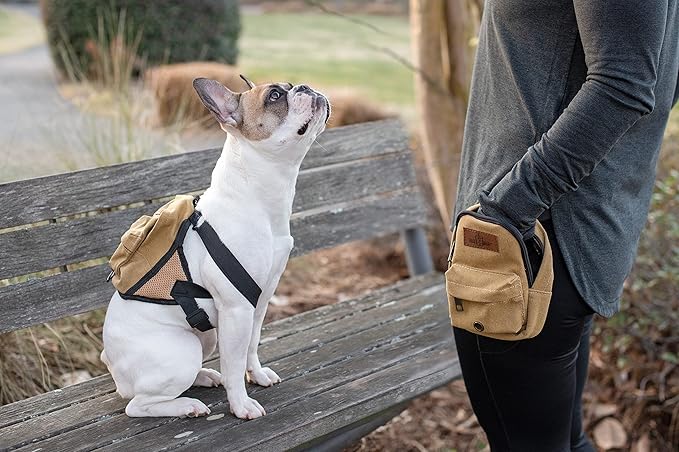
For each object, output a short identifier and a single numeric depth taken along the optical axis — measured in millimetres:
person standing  1802
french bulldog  2301
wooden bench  2395
